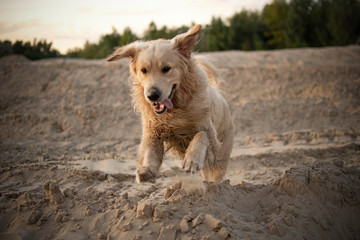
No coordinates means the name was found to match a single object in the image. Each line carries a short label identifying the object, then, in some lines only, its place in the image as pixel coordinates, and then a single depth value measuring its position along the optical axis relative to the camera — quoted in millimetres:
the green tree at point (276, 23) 24297
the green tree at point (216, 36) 22406
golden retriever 3596
